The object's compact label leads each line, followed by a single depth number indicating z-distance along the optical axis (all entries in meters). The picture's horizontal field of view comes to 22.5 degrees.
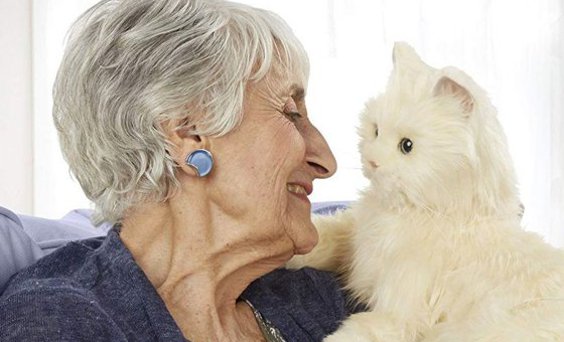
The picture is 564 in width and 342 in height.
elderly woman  1.18
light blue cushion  1.24
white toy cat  1.10
